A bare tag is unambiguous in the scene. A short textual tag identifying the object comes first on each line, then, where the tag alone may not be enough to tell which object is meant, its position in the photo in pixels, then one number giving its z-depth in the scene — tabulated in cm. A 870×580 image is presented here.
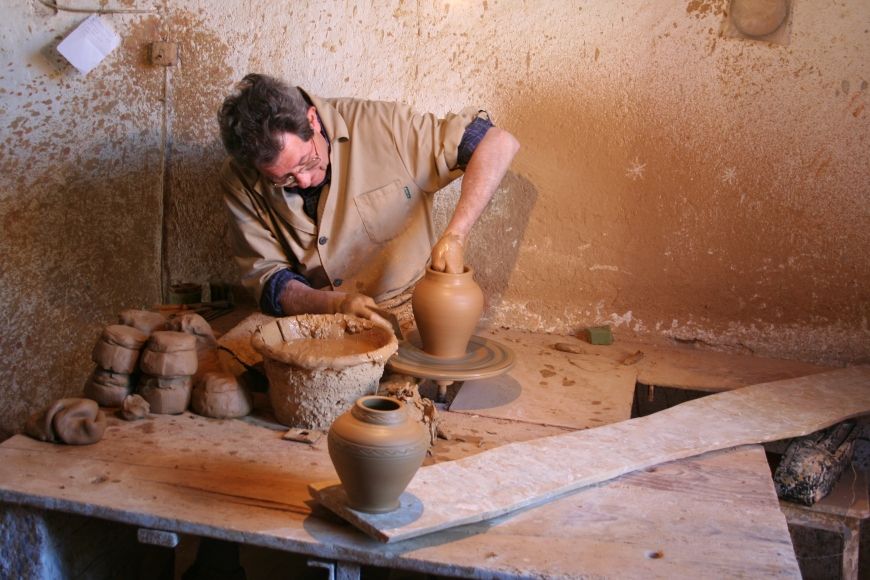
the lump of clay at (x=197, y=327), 270
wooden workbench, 187
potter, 304
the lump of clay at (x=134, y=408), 250
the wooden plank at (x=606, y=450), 196
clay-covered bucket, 234
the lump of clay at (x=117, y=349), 249
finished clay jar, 182
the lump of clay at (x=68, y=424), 233
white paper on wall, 363
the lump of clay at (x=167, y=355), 246
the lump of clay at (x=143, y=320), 268
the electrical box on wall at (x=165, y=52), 366
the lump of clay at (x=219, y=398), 255
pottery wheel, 261
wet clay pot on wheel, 262
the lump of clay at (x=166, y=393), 253
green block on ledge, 348
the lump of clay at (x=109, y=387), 256
